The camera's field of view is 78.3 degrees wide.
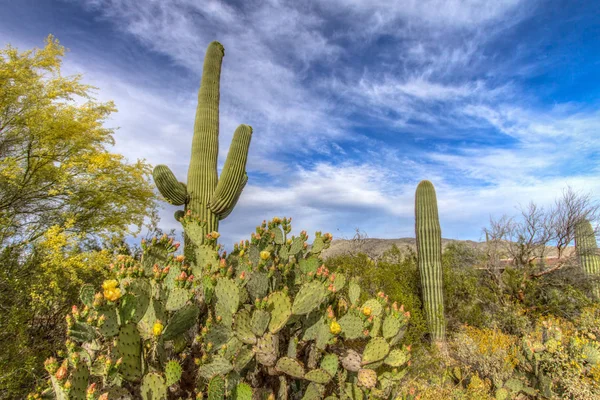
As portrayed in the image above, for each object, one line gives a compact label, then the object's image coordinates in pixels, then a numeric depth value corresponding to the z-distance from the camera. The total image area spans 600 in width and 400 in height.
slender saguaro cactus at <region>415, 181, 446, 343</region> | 9.03
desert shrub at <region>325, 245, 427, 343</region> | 8.59
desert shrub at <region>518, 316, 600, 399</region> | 5.16
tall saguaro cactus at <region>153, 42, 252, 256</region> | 8.92
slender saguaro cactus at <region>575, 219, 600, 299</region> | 11.90
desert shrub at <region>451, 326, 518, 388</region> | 6.03
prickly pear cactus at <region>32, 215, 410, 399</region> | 1.76
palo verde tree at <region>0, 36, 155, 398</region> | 6.45
